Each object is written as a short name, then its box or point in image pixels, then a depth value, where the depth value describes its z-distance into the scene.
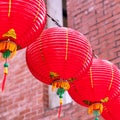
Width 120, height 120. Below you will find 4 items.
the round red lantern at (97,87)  3.41
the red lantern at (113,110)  3.68
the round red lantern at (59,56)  3.06
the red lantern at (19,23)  2.68
